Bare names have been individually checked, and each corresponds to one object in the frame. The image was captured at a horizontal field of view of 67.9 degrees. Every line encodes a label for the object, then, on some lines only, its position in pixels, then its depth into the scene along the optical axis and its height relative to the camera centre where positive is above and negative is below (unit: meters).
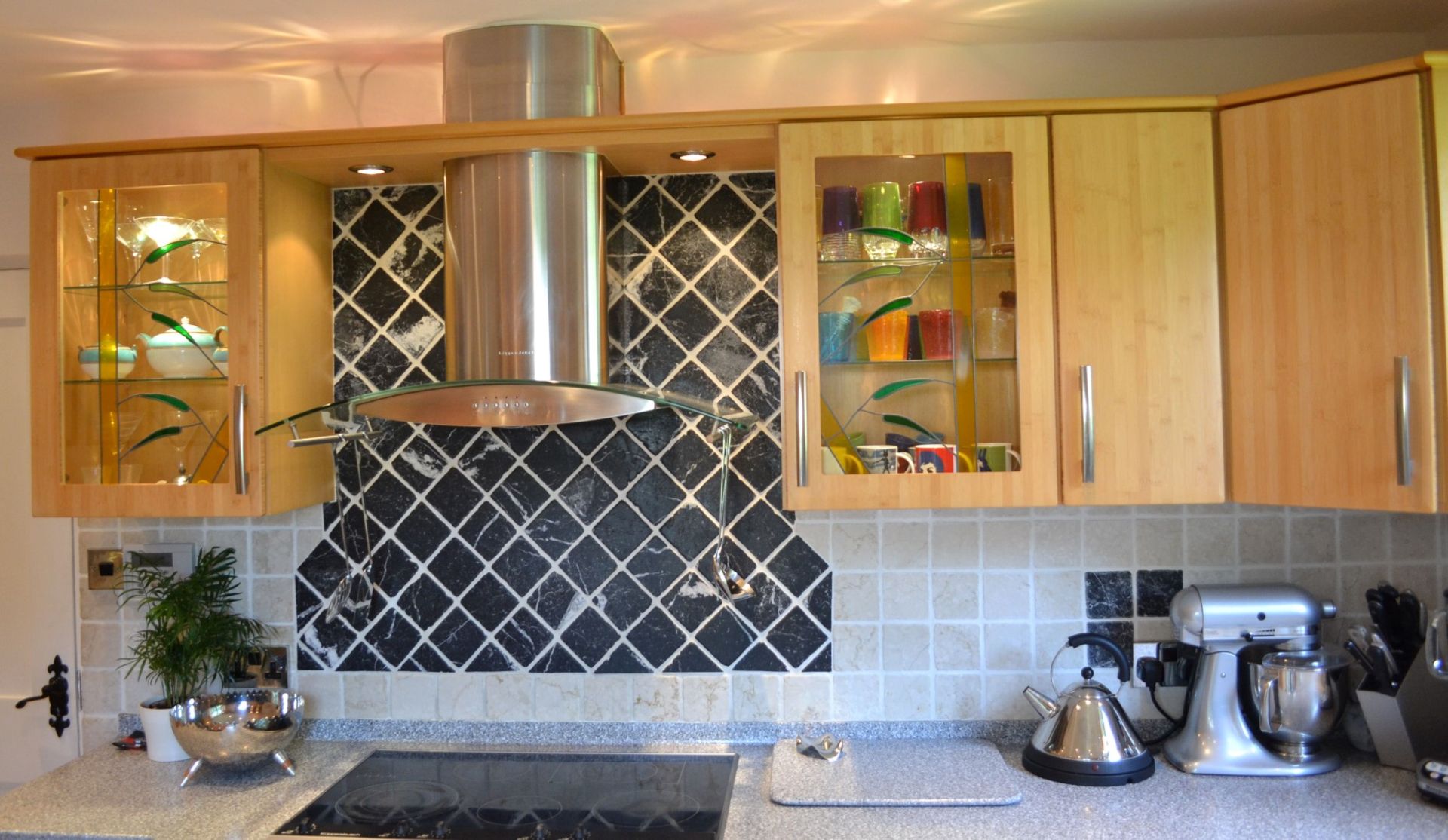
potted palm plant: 2.35 -0.41
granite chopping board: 2.01 -0.67
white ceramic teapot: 2.26 +0.20
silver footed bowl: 2.16 -0.57
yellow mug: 2.09 -0.05
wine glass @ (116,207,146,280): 2.28 +0.46
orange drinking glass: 2.11 +0.19
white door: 2.62 -0.33
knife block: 2.05 -0.57
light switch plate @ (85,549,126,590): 2.56 -0.28
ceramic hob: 1.98 -0.70
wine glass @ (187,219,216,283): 2.26 +0.45
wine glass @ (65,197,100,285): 2.28 +0.49
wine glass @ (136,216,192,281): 2.27 +0.46
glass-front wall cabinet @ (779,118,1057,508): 2.07 +0.23
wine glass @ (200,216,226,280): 2.24 +0.46
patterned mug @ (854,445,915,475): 2.10 -0.05
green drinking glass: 2.11 +0.45
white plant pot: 2.34 -0.63
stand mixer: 2.10 -0.51
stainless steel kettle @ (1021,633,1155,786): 2.06 -0.61
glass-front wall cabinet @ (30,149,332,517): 2.23 +0.25
